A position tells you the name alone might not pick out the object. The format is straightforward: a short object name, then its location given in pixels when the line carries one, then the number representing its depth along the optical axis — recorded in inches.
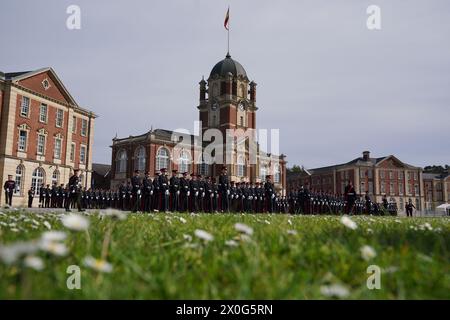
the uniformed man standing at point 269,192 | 938.1
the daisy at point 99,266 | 64.6
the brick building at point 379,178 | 3302.2
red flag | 2105.1
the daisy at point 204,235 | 95.2
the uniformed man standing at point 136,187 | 763.2
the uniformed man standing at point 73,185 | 690.2
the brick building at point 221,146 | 2225.6
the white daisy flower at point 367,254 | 90.6
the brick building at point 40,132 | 1466.5
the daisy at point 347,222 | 109.8
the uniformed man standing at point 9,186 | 1005.2
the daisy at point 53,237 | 62.6
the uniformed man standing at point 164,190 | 735.1
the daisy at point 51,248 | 60.0
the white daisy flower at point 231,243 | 109.4
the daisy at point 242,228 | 97.8
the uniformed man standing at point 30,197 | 1295.6
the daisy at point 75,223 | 73.4
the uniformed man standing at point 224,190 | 826.8
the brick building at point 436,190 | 3937.0
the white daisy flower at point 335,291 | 67.2
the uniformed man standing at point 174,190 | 760.3
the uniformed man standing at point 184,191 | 769.6
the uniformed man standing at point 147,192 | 758.5
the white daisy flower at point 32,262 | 53.6
